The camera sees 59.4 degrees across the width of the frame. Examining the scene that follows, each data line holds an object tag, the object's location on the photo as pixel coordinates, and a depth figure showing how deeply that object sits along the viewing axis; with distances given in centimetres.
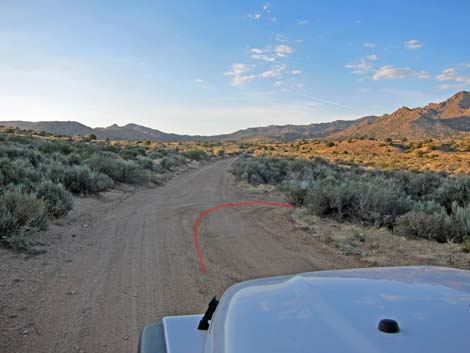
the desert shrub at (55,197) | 1021
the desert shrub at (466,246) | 801
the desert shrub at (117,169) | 1878
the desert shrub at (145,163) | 2647
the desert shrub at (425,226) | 934
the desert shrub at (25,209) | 823
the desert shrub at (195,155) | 4711
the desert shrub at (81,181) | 1450
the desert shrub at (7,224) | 764
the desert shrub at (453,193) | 1448
